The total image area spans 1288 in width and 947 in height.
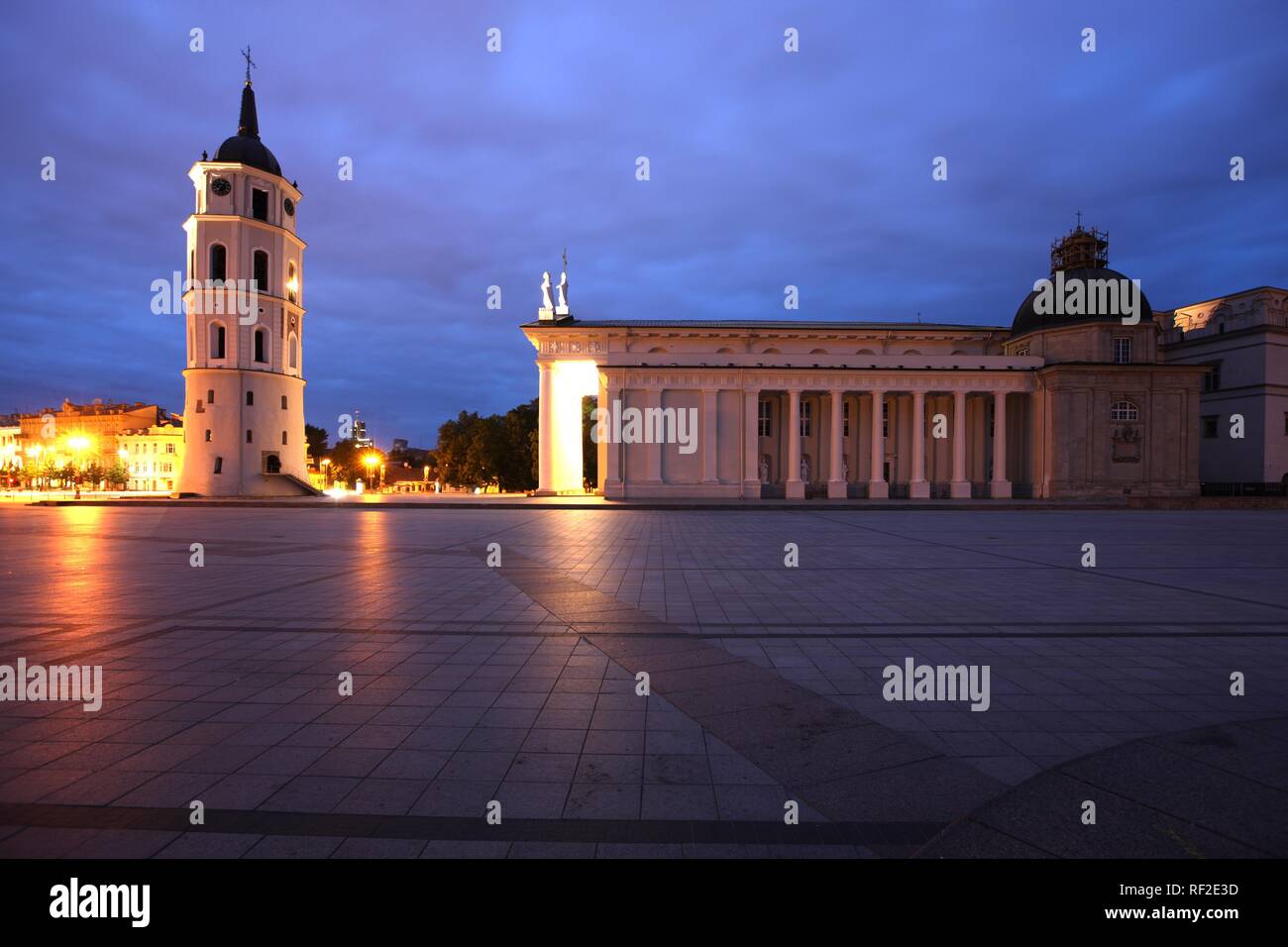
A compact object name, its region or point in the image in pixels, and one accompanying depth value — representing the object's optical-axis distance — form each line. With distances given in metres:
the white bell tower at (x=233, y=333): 47.16
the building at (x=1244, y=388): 51.47
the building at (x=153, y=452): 111.62
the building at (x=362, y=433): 69.50
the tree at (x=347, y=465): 112.48
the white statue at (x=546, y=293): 58.09
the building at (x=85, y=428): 106.12
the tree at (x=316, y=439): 98.88
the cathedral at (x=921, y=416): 48.66
